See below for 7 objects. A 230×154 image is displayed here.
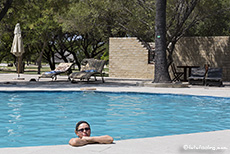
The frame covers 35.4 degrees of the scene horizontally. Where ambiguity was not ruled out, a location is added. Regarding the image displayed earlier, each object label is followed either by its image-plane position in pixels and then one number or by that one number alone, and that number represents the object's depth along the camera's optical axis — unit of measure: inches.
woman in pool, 183.6
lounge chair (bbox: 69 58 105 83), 689.6
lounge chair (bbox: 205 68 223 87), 638.4
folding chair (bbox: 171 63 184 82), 783.6
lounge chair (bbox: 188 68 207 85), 661.9
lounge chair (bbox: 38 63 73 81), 718.5
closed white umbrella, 810.2
